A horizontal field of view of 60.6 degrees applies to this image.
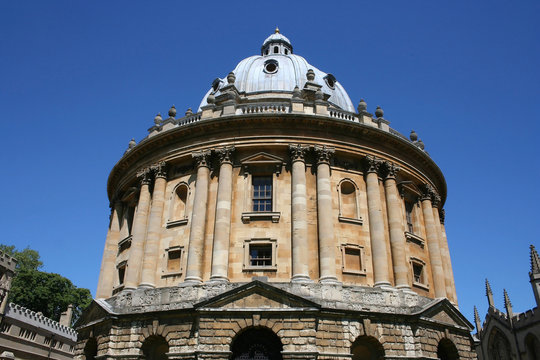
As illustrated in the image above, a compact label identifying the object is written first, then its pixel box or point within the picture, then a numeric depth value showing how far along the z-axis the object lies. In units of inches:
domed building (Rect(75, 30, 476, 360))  899.4
